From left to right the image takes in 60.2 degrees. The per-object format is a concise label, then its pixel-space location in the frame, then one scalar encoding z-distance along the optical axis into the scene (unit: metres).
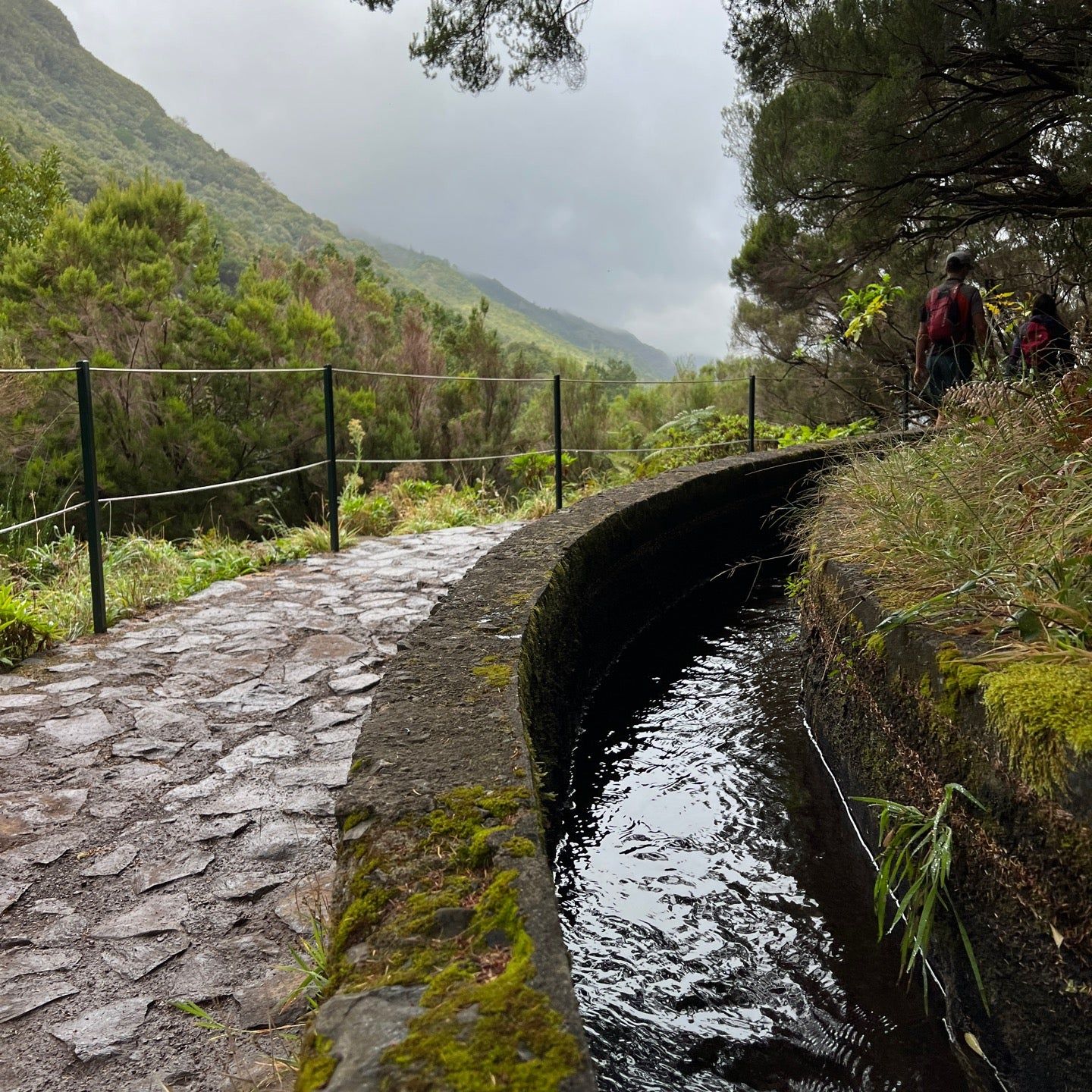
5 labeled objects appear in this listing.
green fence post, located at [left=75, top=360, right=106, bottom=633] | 3.92
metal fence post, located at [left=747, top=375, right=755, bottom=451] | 9.28
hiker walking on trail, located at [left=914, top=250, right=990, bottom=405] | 5.89
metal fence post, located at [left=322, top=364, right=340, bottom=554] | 5.57
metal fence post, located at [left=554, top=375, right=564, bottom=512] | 7.05
